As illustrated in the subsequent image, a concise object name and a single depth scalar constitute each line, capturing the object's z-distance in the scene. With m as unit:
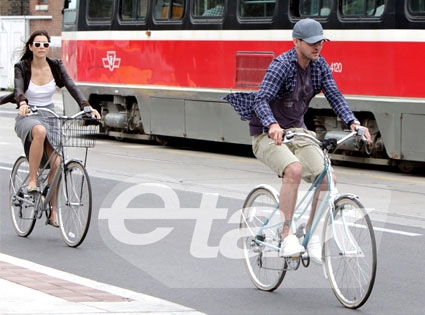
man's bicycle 13.31
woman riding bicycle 18.34
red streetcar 29.39
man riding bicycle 14.11
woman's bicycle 17.81
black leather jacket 18.39
